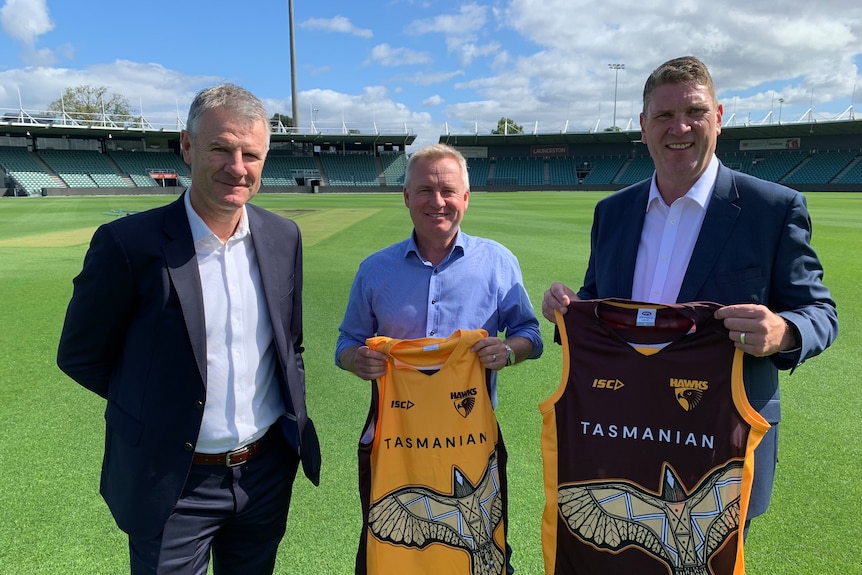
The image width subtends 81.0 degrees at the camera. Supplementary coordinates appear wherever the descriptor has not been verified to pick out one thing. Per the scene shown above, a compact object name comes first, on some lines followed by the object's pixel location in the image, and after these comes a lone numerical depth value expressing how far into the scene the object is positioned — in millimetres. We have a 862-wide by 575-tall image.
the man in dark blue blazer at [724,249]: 1895
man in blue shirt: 2277
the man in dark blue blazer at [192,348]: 1904
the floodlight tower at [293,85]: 66581
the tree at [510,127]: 99650
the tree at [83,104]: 70688
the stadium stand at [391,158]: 53062
